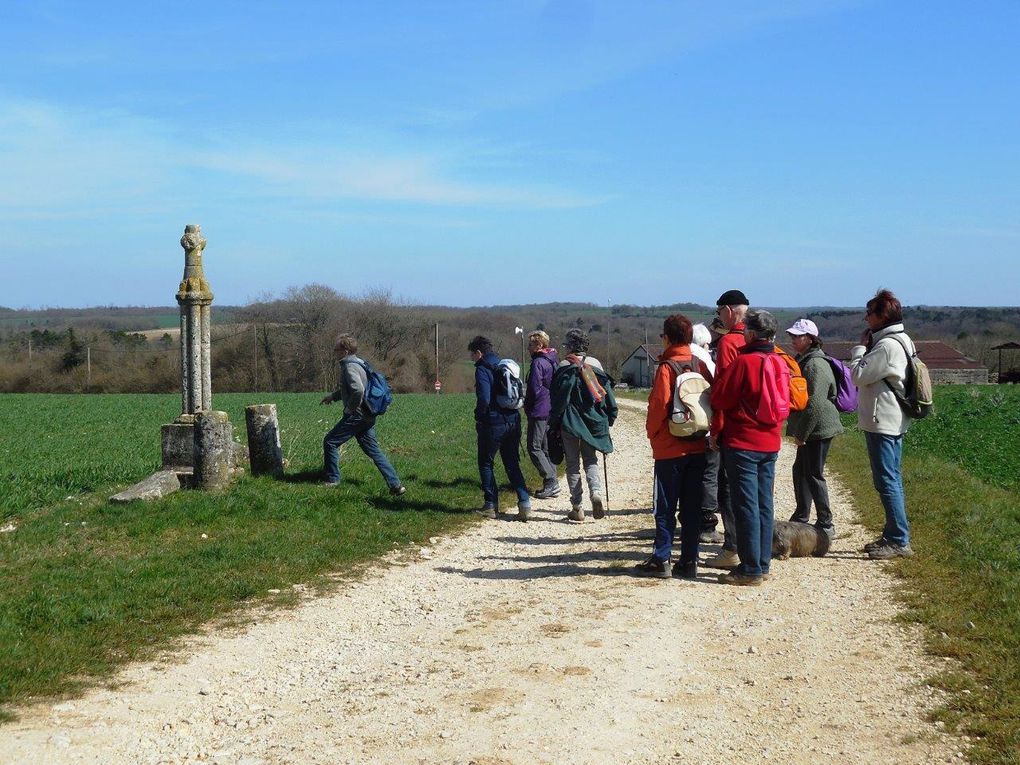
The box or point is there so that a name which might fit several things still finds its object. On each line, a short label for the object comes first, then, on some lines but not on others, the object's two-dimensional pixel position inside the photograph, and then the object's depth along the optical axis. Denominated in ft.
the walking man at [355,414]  37.14
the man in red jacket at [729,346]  26.32
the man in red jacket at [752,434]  24.07
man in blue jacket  34.63
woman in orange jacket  25.13
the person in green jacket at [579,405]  32.96
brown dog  27.32
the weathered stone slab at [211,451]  36.17
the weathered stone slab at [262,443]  39.11
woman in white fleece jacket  26.66
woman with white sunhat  28.07
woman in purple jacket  38.32
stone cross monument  37.76
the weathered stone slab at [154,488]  33.42
